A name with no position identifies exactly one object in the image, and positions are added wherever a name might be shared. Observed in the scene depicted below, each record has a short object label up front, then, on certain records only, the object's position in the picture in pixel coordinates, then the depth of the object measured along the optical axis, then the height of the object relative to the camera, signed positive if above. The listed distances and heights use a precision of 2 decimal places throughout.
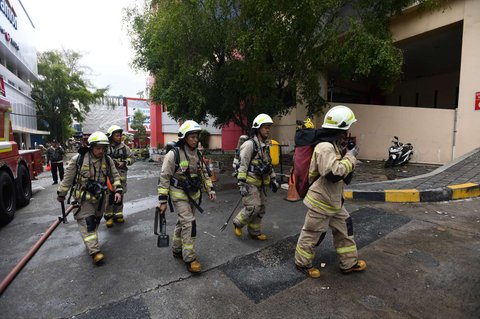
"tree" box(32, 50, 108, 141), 29.72 +4.28
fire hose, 3.17 -1.60
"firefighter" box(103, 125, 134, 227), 5.39 -0.39
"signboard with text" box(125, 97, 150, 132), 43.59 +4.08
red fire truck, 5.54 -0.80
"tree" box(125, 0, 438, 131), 7.89 +2.63
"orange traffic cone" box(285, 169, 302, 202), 6.37 -1.31
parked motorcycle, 9.80 -0.60
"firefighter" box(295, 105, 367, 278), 2.89 -0.74
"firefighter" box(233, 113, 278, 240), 4.12 -0.60
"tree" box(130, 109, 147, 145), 32.47 +1.18
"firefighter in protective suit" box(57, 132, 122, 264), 3.70 -0.68
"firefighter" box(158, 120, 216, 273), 3.37 -0.62
